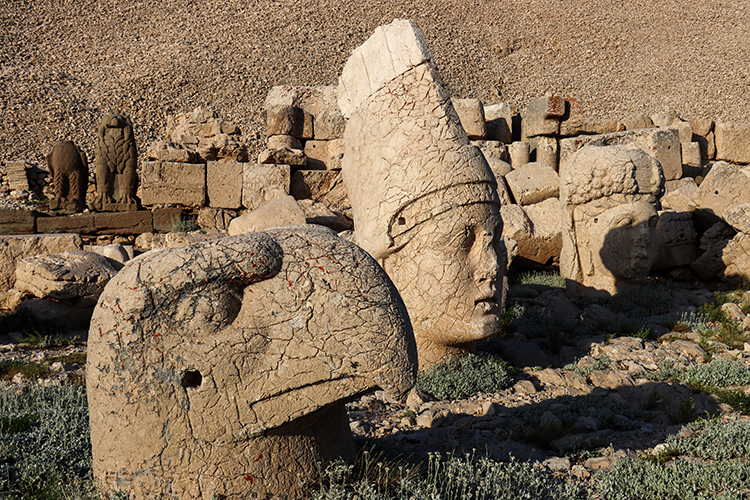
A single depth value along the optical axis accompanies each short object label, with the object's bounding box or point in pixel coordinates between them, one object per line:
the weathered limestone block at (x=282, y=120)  12.02
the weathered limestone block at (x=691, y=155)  14.05
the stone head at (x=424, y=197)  4.37
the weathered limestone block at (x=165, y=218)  11.09
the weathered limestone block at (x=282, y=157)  11.10
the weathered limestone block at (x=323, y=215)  9.64
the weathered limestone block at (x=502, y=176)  10.32
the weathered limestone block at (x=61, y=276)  6.21
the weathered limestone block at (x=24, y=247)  6.89
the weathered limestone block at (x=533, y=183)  10.60
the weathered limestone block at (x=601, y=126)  14.34
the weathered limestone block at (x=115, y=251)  8.05
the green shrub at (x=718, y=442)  3.16
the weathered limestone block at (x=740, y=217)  8.11
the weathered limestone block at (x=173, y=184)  11.16
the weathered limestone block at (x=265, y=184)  10.96
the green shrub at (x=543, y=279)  8.23
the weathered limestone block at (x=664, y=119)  15.04
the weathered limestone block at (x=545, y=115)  13.26
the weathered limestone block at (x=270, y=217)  8.07
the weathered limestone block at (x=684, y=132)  14.23
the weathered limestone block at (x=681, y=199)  9.70
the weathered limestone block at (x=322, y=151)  11.99
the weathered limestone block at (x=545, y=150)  13.26
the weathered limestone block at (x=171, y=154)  11.23
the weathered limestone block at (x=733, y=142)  14.87
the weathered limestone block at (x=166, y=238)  9.98
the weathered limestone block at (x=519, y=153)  13.09
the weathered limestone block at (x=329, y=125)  12.36
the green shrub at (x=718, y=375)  4.57
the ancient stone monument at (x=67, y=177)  11.47
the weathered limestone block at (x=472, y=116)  12.69
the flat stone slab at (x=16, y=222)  10.38
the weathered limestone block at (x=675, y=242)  8.98
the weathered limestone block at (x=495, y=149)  12.68
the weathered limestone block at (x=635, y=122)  14.46
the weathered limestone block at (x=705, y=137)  14.91
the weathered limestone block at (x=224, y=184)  11.24
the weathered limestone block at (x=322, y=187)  11.33
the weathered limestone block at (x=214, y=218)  11.16
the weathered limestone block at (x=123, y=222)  10.95
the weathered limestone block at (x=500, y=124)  13.84
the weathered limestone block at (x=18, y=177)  12.97
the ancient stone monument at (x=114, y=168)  11.33
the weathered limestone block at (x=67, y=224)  10.60
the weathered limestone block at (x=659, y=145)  12.86
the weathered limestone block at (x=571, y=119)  13.48
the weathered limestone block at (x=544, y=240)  9.00
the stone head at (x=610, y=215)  7.20
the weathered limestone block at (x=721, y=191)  9.30
